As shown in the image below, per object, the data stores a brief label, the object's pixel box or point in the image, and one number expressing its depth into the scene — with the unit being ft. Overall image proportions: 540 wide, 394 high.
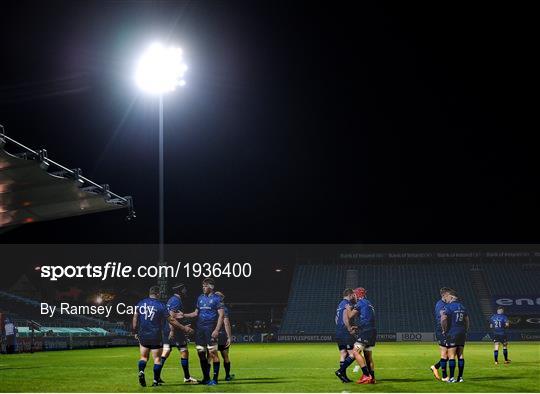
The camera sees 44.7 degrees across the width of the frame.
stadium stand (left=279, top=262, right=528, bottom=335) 202.69
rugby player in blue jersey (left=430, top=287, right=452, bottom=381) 53.06
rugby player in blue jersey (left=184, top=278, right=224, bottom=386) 51.21
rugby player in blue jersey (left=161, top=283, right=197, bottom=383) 51.52
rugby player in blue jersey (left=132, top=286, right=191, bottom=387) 50.16
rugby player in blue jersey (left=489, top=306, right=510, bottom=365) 78.18
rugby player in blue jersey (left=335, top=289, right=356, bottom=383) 52.24
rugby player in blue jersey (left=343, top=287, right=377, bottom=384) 50.90
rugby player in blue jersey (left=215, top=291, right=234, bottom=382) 52.42
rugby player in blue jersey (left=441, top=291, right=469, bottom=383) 52.39
